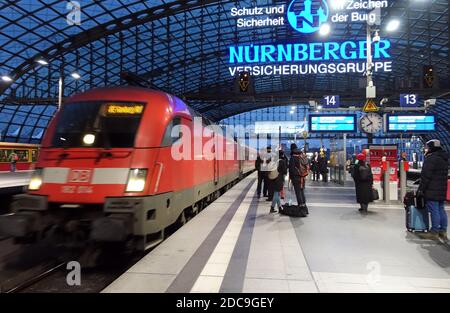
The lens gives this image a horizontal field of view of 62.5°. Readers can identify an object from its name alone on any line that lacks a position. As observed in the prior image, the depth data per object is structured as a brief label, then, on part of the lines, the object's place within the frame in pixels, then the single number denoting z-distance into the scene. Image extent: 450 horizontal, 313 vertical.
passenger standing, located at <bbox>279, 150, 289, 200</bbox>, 11.42
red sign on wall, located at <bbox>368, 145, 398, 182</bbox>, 11.55
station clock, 12.77
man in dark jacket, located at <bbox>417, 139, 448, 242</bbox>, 6.36
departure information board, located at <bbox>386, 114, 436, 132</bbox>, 16.36
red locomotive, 5.01
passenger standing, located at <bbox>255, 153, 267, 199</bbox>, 13.27
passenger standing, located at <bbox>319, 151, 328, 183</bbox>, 22.17
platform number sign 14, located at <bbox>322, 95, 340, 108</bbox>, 19.16
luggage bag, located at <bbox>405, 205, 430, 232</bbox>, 6.82
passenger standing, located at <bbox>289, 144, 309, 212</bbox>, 9.42
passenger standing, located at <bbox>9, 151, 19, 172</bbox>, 25.08
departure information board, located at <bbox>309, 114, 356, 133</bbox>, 18.39
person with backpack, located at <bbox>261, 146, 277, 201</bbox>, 11.07
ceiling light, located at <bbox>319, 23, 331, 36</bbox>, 16.75
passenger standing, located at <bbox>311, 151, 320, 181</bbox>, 23.42
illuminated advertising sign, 19.23
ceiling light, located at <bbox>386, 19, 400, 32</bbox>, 13.49
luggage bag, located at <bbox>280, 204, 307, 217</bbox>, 9.02
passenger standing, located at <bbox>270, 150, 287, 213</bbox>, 9.52
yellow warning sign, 12.49
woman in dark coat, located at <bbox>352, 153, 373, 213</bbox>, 9.35
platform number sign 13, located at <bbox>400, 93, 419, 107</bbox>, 18.38
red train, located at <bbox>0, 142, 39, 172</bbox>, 25.12
